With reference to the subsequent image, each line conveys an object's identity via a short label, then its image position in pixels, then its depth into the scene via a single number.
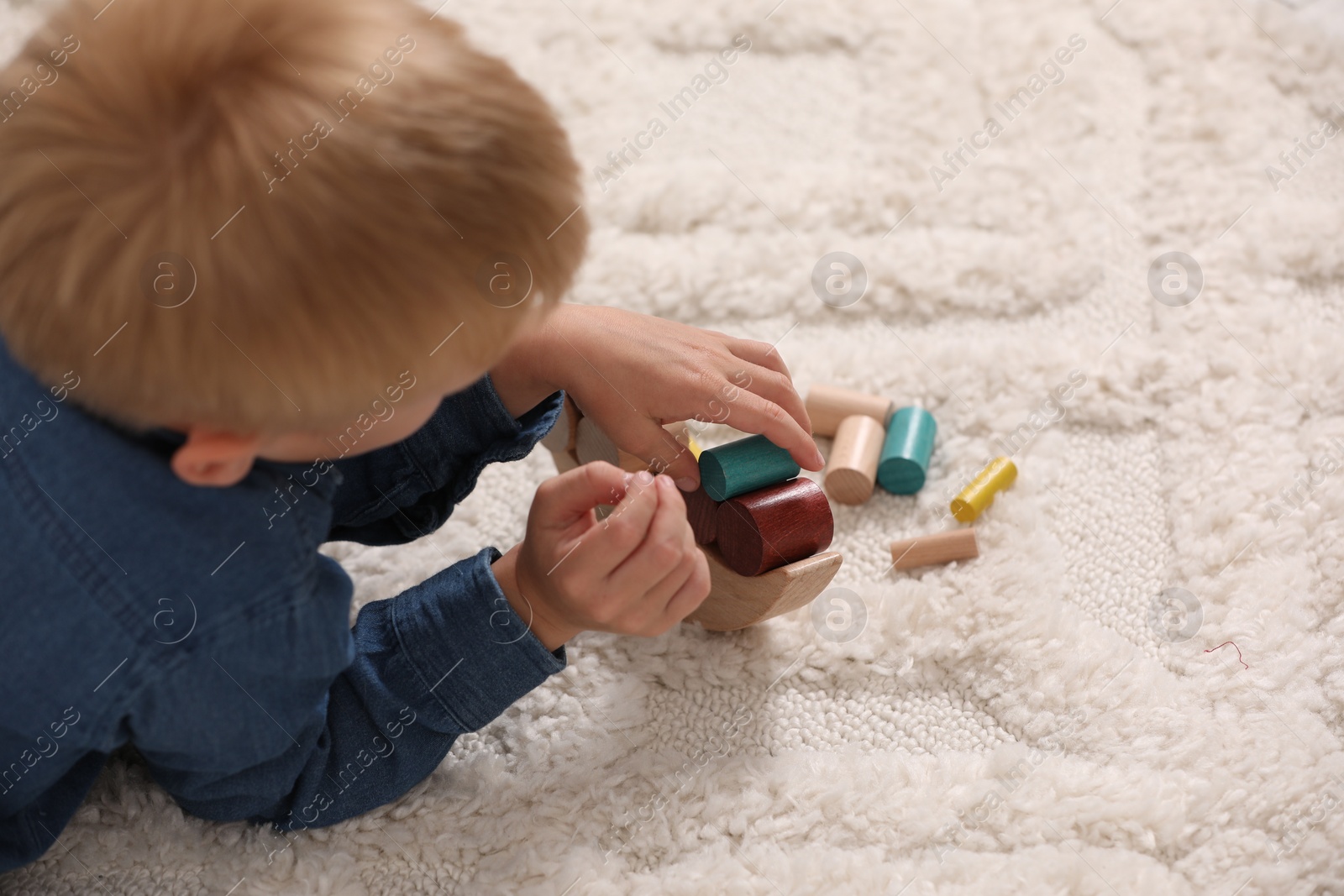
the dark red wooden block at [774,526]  0.88
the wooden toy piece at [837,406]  1.11
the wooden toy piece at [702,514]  0.93
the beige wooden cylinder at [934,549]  1.01
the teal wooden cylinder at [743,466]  0.89
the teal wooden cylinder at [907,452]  1.05
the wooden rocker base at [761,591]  0.87
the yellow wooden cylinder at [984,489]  1.03
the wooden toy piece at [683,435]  0.94
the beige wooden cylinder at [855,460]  1.05
